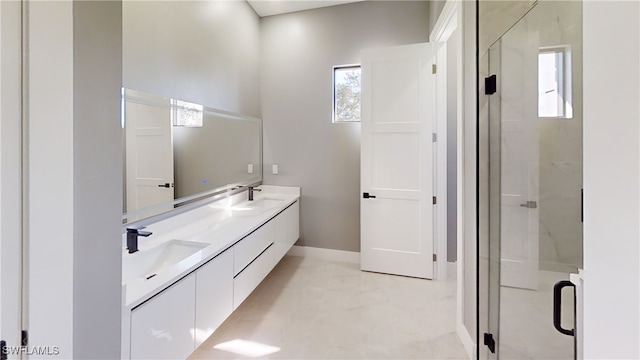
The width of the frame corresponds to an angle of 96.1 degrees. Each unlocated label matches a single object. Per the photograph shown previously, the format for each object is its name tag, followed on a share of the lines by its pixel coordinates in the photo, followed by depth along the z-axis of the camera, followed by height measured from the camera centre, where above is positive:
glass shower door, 1.36 +0.02
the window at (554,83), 1.37 +0.49
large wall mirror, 1.72 +0.21
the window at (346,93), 3.41 +1.04
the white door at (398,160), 2.91 +0.22
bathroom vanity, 1.21 -0.51
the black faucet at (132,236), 1.61 -0.32
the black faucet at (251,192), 3.24 -0.14
